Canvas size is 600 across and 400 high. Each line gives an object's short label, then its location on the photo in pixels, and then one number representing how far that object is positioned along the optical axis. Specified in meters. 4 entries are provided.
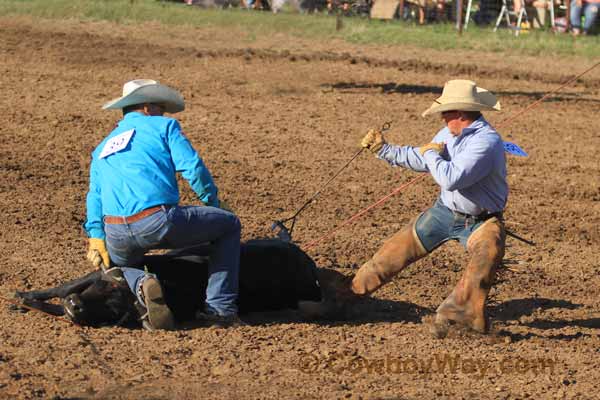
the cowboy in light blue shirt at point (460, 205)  13.99
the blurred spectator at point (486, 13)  44.28
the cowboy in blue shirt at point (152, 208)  13.47
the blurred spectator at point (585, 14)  42.78
